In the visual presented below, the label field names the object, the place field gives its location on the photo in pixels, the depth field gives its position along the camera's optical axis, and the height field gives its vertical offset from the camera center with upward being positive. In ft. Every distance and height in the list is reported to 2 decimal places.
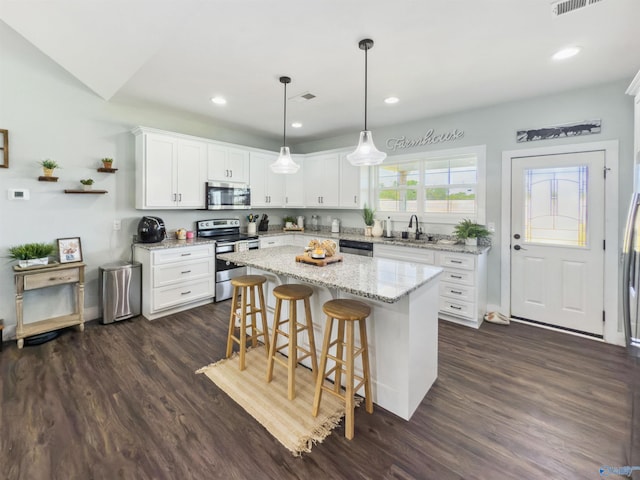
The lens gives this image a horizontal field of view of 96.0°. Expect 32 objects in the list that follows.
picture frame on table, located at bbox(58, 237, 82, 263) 10.68 -0.55
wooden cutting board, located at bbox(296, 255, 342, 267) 8.06 -0.71
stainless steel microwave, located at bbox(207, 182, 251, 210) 14.16 +2.04
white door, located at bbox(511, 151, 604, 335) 10.19 -0.17
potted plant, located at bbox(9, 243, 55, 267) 9.59 -0.63
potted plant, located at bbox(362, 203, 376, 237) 15.72 +0.94
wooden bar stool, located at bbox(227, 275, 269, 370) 8.22 -2.32
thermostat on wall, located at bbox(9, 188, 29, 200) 9.84 +1.44
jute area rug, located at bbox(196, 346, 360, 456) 5.98 -4.01
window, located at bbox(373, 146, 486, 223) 12.69 +2.45
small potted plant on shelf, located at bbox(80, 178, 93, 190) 11.10 +2.01
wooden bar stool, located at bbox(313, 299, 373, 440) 5.98 -2.60
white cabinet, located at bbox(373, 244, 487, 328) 11.23 -1.96
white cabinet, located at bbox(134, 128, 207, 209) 12.08 +2.86
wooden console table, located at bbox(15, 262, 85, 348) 9.34 -1.72
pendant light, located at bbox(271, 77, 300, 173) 9.27 +2.28
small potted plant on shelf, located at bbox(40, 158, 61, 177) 10.09 +2.40
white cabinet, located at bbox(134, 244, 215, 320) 11.77 -1.85
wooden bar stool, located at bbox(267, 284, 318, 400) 7.07 -2.46
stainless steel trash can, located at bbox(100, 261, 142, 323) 11.16 -2.20
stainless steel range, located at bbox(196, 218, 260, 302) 13.92 -0.33
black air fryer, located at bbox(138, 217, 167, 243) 12.28 +0.22
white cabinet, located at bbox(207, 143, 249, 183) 14.23 +3.69
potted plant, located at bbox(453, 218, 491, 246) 11.94 +0.14
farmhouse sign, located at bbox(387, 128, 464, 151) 13.01 +4.61
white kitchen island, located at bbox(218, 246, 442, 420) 6.28 -1.95
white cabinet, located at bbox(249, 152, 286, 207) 16.25 +3.10
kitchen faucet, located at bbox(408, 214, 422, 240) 14.23 +0.49
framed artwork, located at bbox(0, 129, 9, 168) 9.62 +2.90
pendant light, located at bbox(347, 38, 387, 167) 7.57 +2.20
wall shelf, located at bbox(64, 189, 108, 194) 10.84 +1.70
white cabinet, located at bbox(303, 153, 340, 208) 16.70 +3.33
